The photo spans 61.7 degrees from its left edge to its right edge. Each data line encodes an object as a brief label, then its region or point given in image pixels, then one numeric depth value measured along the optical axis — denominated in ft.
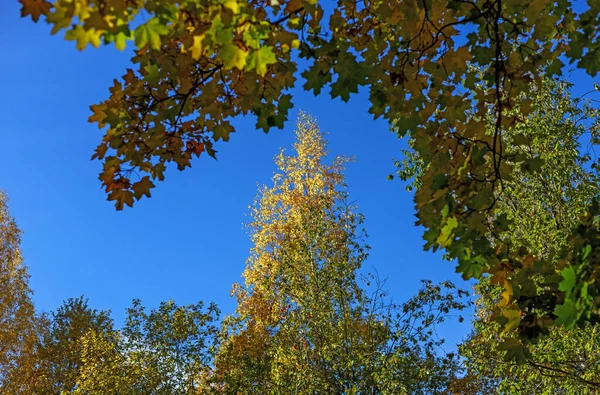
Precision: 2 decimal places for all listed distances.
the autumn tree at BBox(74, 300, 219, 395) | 34.76
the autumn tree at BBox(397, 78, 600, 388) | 24.63
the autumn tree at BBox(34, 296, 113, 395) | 60.77
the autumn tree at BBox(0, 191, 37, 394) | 51.42
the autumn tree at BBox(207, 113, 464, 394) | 28.25
